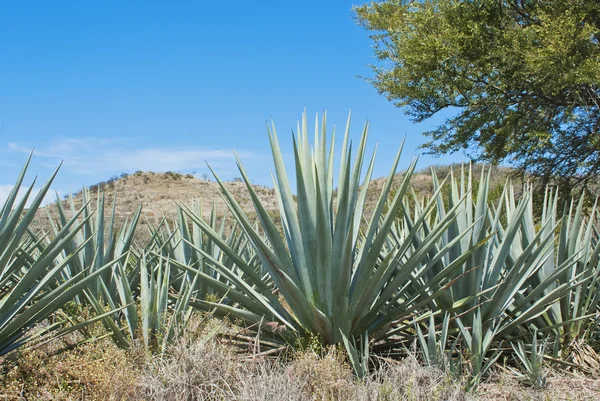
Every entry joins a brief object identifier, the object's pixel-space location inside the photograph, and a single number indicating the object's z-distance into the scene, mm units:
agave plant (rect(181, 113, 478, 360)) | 3518
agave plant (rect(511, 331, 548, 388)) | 3541
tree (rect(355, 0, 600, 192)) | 14227
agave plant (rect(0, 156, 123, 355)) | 3236
